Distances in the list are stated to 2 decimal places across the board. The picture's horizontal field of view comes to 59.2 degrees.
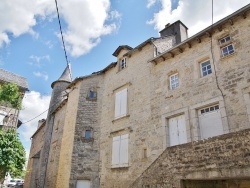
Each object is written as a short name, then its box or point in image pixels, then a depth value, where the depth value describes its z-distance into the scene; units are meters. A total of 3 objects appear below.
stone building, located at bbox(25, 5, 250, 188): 5.70
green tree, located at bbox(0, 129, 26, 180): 9.91
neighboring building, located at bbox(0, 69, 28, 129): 13.36
